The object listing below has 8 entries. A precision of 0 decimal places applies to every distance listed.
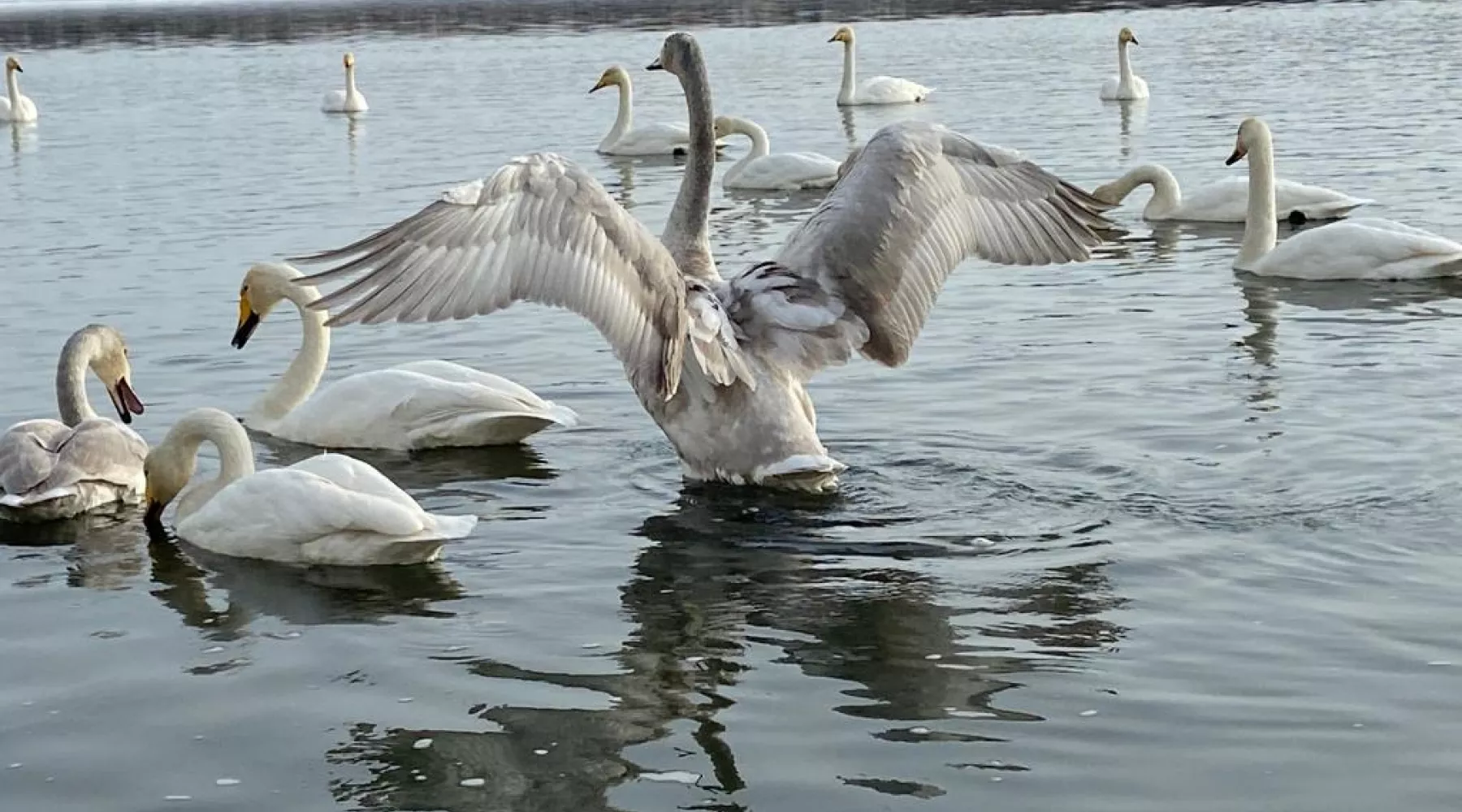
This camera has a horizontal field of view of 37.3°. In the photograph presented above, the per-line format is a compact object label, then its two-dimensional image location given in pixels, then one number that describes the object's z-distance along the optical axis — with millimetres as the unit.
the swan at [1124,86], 26016
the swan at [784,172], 19328
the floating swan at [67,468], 8625
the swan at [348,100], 29375
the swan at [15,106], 29188
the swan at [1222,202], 15734
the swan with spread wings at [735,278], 7598
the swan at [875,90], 28328
